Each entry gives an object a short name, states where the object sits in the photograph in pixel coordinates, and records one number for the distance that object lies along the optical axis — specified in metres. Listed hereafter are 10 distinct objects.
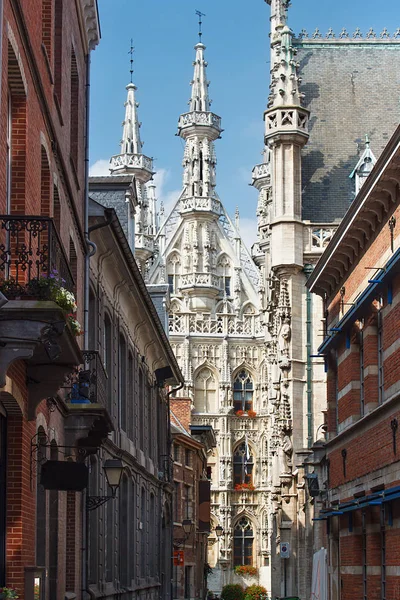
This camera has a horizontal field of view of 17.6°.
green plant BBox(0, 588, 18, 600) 11.48
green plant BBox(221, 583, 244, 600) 77.06
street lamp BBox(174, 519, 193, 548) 52.37
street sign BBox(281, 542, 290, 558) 44.34
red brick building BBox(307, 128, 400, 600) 21.11
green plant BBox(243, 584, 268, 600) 66.12
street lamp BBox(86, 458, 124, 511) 22.19
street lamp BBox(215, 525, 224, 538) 83.64
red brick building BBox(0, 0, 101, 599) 11.48
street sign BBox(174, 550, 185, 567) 51.81
